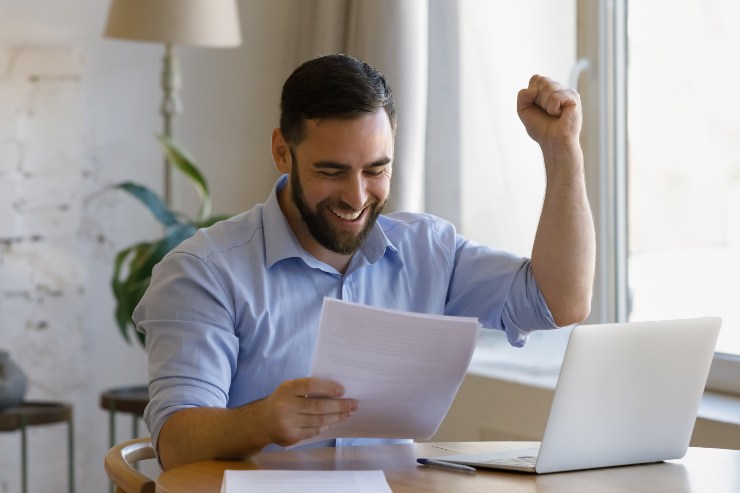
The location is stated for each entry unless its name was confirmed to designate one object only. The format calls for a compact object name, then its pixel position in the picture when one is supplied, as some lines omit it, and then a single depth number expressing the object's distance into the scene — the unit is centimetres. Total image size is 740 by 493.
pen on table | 303
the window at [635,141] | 414
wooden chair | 308
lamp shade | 462
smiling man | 321
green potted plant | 455
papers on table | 284
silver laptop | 296
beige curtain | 455
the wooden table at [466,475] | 292
